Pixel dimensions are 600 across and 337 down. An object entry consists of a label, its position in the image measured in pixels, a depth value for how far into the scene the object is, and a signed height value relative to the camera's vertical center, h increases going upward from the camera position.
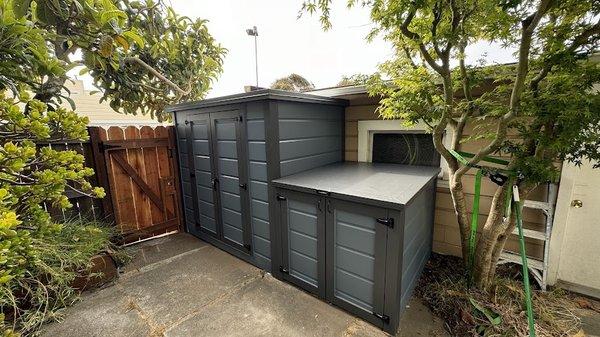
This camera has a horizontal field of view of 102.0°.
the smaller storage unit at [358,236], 2.04 -1.04
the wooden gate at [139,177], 3.60 -0.74
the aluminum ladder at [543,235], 2.49 -1.18
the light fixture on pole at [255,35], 6.17 +2.40
